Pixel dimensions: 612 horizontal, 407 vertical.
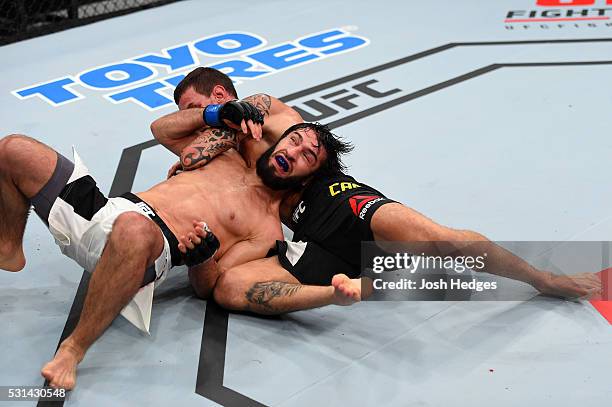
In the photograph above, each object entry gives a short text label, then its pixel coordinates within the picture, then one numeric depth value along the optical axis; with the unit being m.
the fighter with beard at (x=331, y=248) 3.17
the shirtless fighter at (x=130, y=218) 2.89
